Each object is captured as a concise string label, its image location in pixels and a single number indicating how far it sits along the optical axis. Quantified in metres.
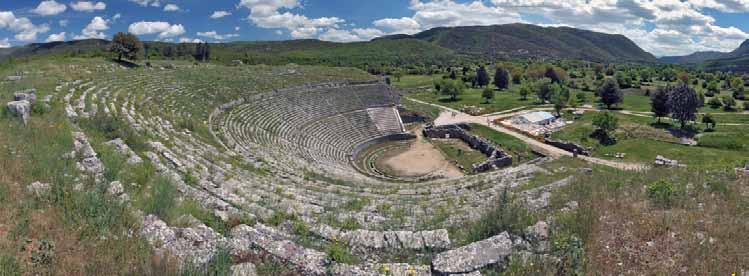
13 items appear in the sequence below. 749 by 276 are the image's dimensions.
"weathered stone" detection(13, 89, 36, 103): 15.82
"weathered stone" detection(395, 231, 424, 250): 7.84
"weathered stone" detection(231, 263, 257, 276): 5.84
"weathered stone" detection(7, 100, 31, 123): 12.89
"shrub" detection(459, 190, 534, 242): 7.77
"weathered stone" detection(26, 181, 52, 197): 7.20
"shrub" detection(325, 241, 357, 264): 6.91
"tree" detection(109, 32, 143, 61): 43.00
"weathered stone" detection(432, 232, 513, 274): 6.38
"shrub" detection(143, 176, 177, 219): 7.93
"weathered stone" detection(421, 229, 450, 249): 7.81
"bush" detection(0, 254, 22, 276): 4.81
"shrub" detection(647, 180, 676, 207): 9.02
